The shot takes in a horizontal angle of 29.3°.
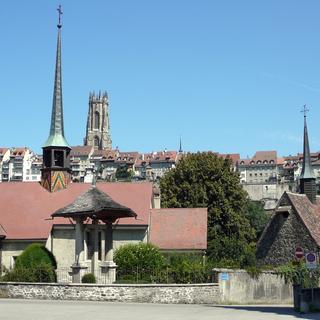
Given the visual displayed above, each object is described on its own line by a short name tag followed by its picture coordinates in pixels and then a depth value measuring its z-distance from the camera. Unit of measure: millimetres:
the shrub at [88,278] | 30828
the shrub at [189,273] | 30750
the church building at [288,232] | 41219
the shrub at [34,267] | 31438
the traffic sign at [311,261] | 24344
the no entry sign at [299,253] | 26688
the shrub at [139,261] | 32062
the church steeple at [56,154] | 43594
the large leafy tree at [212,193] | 54188
